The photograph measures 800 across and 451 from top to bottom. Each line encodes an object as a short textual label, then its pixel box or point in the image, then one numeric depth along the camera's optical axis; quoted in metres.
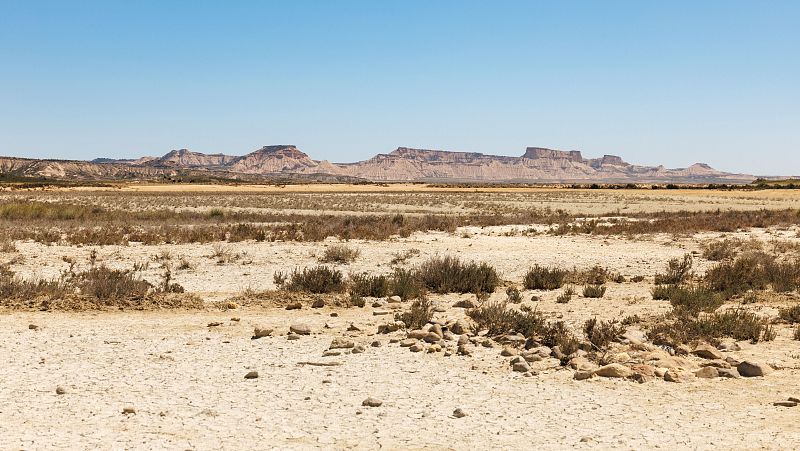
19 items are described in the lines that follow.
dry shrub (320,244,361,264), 19.30
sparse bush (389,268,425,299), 13.59
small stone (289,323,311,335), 10.30
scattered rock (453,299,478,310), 12.47
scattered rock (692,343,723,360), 8.67
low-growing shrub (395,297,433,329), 10.63
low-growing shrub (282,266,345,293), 14.20
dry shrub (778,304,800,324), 11.08
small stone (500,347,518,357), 8.97
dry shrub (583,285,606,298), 13.55
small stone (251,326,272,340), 10.14
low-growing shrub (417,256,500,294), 14.61
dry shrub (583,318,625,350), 9.23
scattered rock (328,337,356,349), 9.45
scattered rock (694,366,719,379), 7.93
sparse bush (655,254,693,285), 15.33
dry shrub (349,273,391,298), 13.77
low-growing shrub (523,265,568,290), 14.81
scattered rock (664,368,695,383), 7.80
